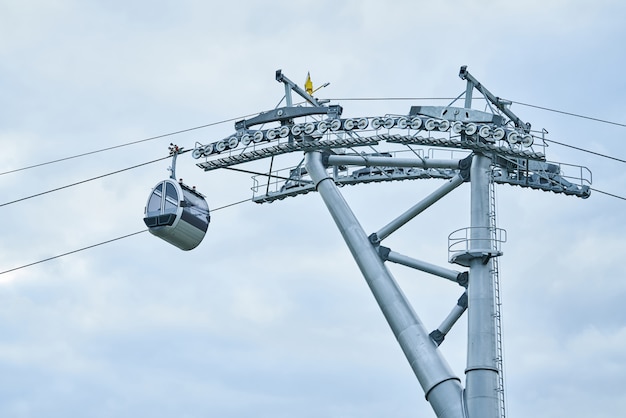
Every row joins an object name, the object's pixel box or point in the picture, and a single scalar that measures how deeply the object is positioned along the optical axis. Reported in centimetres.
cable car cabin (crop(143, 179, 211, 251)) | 5334
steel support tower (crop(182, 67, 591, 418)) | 4941
